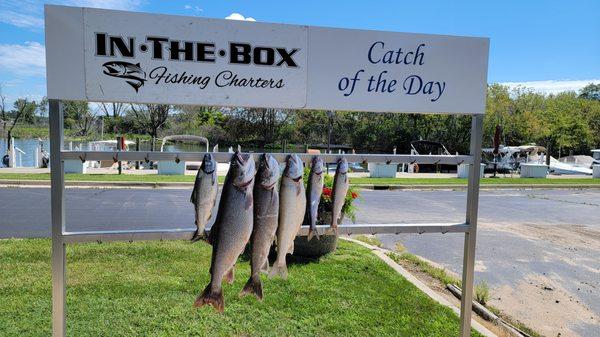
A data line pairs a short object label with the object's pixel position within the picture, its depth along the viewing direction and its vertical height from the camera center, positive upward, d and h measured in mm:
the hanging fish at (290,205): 2561 -369
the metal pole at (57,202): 2832 -442
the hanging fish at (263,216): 2465 -423
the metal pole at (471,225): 3543 -628
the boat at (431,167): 34000 -1629
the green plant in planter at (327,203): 6158 -867
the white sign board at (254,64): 2756 +531
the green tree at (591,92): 85438 +11904
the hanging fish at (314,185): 2742 -265
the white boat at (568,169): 36691 -1523
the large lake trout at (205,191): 2496 -300
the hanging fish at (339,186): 2846 -279
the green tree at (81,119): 60438 +2385
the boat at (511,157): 31766 -655
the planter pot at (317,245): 6227 -1479
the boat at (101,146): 26125 -691
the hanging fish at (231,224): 2379 -460
